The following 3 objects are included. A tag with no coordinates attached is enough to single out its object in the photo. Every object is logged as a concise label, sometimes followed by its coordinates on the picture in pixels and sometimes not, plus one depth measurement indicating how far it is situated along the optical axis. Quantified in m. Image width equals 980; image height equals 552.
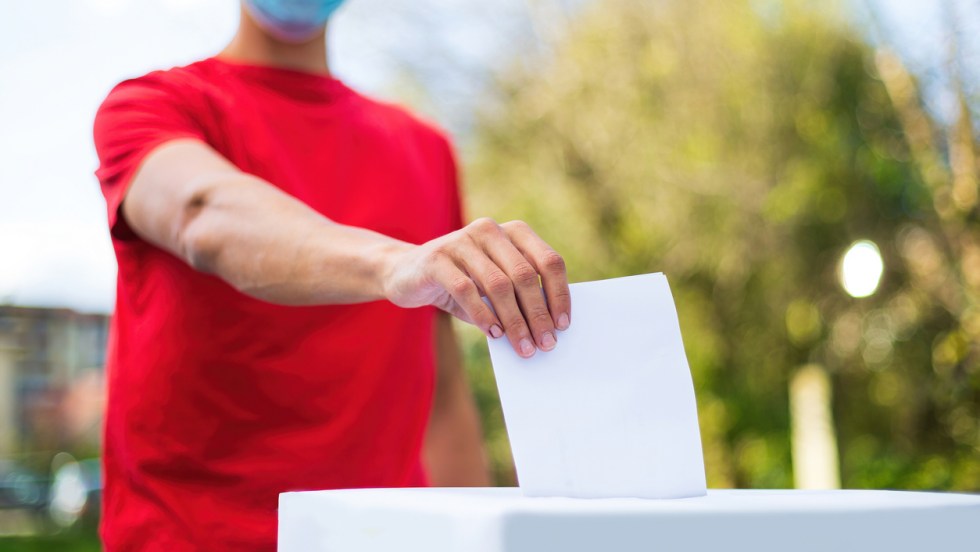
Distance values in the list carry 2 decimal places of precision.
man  1.10
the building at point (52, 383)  14.20
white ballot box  0.76
